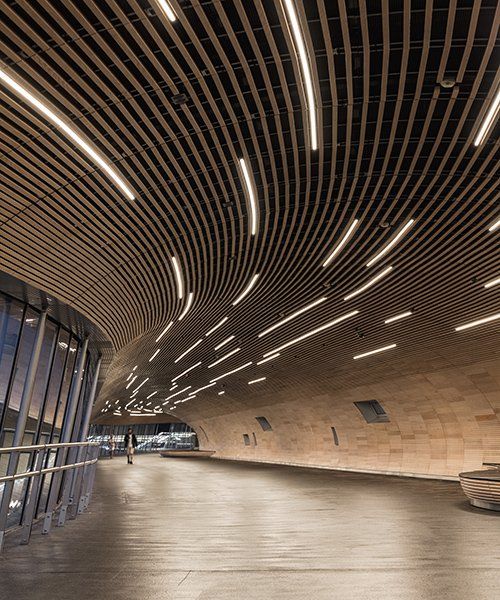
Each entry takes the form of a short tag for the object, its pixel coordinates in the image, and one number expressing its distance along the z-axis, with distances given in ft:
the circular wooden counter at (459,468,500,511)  37.68
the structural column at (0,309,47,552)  33.30
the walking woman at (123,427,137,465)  117.80
